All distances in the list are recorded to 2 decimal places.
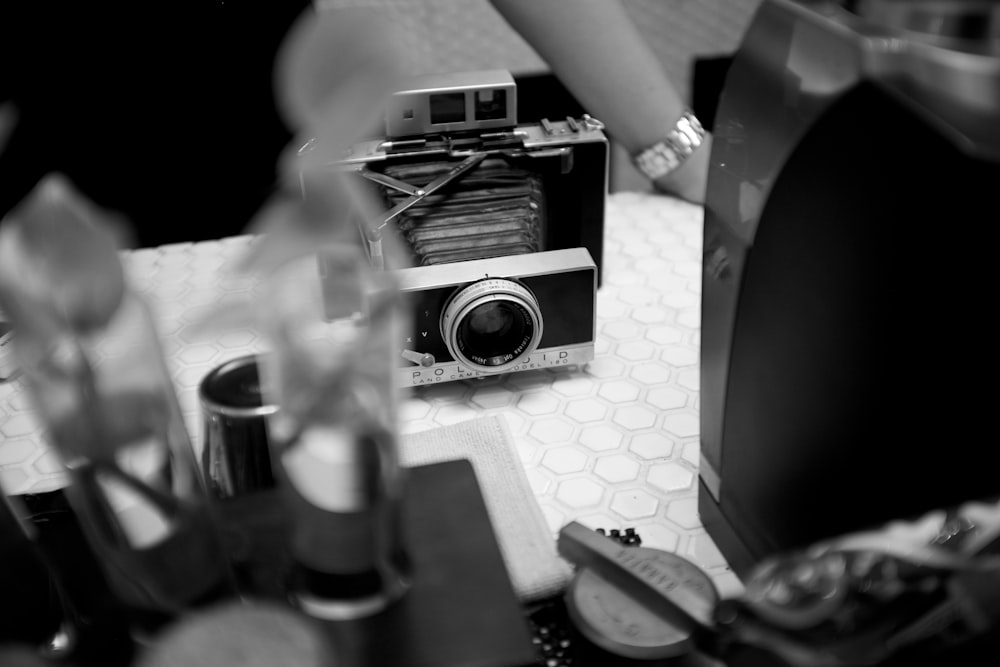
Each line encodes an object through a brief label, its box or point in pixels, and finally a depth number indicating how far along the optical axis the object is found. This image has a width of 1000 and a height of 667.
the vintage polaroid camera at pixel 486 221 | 0.69
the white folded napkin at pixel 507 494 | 0.46
